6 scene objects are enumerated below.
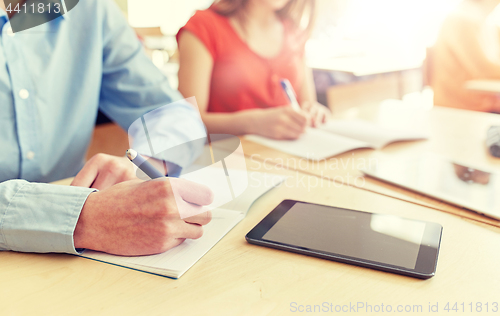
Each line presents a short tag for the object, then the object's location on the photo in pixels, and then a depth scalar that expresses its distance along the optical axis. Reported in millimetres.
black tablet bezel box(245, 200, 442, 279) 332
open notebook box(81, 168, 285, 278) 351
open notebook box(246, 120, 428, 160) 729
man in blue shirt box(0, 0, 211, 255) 371
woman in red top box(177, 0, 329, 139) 1125
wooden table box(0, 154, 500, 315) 300
